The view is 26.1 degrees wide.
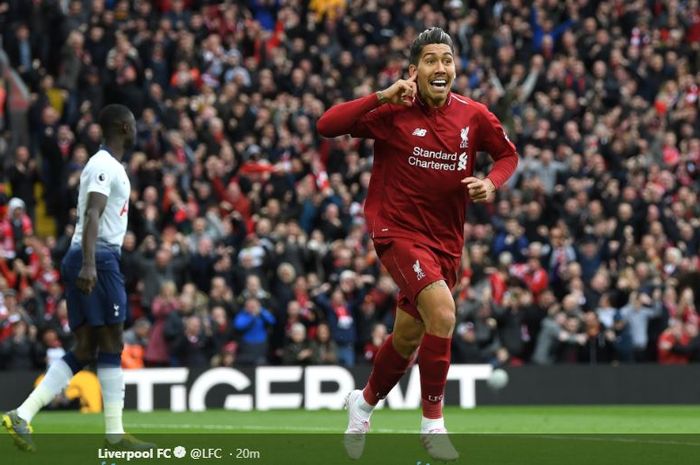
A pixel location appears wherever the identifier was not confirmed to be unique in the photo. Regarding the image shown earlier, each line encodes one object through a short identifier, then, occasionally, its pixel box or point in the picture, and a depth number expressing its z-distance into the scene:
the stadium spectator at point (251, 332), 21.86
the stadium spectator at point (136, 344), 21.19
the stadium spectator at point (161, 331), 21.55
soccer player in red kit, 9.98
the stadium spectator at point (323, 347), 21.91
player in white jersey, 10.98
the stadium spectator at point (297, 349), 21.80
